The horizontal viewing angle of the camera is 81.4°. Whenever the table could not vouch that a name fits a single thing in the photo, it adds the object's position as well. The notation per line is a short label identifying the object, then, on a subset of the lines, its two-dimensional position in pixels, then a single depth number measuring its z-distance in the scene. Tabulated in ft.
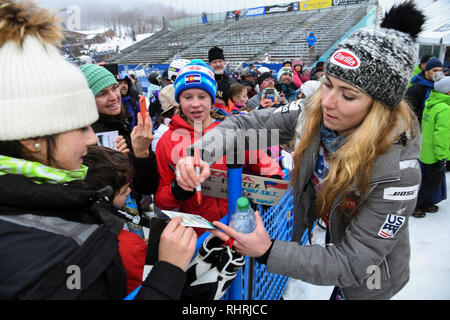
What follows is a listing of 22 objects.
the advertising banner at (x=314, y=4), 88.03
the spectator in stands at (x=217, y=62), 16.38
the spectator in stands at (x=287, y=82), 19.84
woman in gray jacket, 3.61
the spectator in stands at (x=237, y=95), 14.85
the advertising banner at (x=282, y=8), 97.16
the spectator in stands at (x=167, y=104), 11.40
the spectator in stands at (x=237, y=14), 108.06
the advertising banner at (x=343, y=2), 80.97
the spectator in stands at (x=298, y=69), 22.49
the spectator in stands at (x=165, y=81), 22.21
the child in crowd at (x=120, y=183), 3.85
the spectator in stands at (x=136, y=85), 25.44
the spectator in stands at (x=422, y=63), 19.46
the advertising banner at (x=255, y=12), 106.42
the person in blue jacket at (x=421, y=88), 13.93
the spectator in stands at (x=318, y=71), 25.38
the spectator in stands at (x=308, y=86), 12.77
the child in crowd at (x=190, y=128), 6.14
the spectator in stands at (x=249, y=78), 23.63
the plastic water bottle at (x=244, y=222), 3.70
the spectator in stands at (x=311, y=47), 54.39
